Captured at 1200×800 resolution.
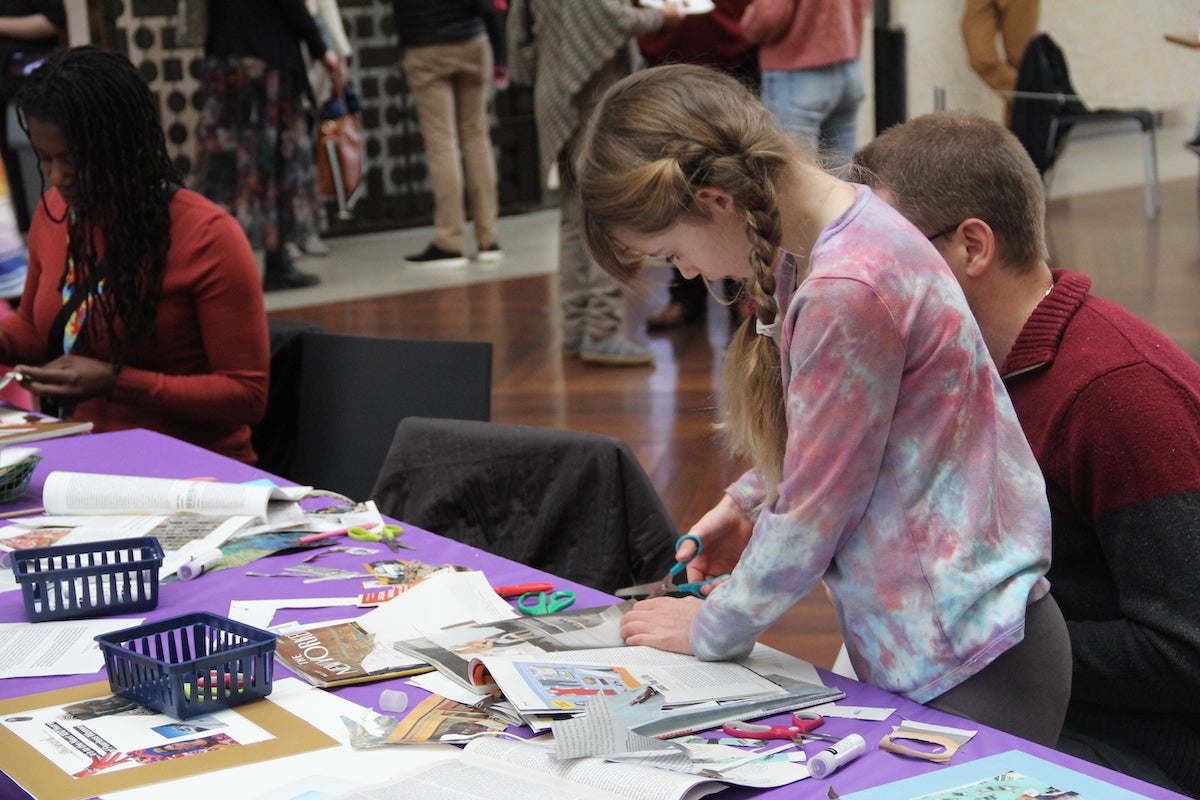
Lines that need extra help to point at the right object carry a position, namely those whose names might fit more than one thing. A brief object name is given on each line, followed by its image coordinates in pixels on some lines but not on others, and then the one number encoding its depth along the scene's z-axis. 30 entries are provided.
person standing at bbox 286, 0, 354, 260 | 9.72
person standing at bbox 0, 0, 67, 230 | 8.76
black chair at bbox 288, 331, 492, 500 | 4.24
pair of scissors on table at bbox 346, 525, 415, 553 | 3.59
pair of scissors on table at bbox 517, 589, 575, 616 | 3.33
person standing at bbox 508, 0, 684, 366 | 7.05
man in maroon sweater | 3.24
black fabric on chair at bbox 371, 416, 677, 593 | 3.81
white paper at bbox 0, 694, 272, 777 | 2.96
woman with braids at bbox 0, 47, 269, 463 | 4.36
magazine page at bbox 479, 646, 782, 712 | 3.02
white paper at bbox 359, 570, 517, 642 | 3.27
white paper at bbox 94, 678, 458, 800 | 2.90
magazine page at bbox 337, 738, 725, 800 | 2.86
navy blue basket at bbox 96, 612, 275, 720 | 3.03
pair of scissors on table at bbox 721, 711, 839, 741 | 2.98
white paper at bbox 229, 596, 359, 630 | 3.32
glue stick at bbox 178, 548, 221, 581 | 3.46
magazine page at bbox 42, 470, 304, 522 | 3.69
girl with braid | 3.02
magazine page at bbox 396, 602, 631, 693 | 3.15
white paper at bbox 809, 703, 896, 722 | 3.02
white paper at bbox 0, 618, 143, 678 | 3.19
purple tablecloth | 2.91
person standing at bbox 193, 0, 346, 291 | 9.28
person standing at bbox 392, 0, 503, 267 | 9.74
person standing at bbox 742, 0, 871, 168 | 7.01
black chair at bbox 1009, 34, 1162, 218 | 6.29
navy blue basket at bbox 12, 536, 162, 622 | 3.33
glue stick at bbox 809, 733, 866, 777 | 2.90
